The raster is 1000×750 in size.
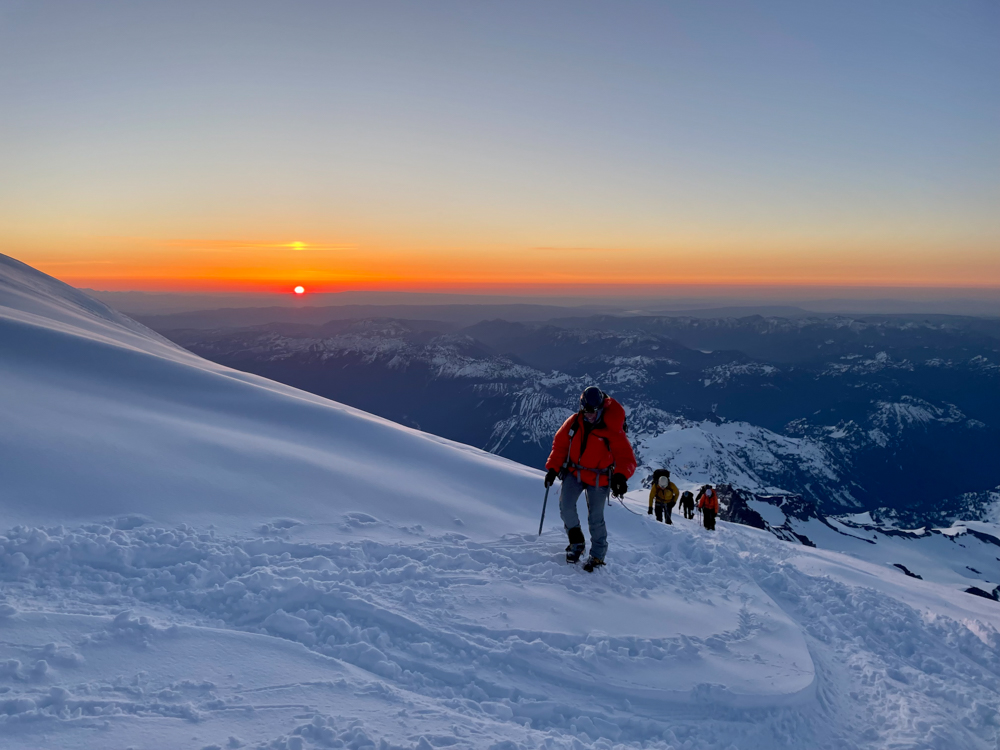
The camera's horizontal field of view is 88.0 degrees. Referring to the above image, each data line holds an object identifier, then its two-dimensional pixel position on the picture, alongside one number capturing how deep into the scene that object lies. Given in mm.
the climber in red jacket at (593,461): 8016
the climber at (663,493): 16031
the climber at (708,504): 15503
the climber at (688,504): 21609
